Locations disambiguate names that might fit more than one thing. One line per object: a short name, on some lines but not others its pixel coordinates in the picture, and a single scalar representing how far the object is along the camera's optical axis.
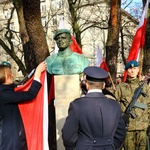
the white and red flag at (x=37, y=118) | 4.54
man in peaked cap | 3.04
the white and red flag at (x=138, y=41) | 6.66
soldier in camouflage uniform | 4.76
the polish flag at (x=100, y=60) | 7.08
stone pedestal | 4.93
